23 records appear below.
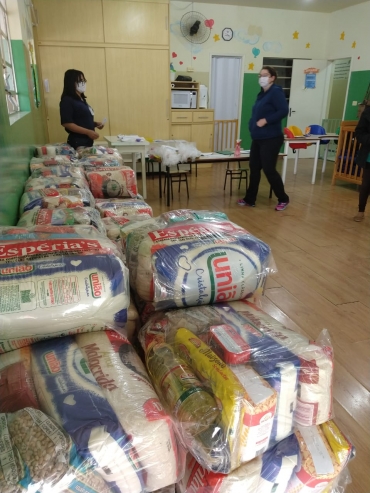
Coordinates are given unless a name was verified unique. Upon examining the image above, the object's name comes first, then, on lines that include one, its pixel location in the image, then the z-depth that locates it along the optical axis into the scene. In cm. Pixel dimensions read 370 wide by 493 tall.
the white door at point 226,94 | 752
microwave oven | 685
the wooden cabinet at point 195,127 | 696
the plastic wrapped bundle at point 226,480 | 67
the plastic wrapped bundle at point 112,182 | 256
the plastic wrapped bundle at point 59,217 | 137
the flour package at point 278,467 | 71
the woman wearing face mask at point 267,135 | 398
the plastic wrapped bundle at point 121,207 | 219
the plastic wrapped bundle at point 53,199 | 166
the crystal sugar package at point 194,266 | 103
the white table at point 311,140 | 551
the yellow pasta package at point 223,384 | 65
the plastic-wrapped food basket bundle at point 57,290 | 79
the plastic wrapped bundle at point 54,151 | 319
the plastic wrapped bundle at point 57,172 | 228
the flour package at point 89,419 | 60
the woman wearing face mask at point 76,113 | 357
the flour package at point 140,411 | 63
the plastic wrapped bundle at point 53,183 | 197
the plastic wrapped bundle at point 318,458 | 74
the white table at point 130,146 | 441
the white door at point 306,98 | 781
